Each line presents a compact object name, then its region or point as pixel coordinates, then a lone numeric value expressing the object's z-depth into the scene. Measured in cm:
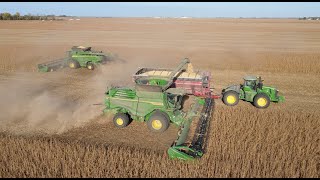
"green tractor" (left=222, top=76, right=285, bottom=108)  1448
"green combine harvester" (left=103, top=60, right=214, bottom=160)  1113
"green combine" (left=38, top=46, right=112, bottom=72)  2305
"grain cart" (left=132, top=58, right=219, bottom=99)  1491
